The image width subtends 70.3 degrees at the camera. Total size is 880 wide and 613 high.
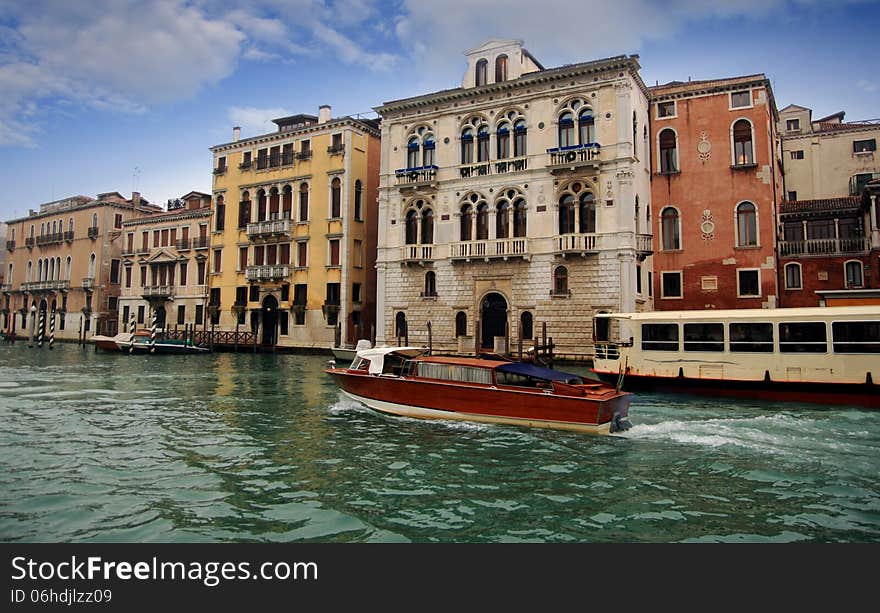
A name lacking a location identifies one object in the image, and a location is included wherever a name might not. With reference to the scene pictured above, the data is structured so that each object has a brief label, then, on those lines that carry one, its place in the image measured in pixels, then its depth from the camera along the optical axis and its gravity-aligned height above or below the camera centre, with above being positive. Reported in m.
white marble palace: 23.12 +5.46
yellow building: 30.77 +5.58
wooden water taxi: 9.95 -0.90
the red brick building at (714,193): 23.45 +5.67
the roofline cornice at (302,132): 30.98 +10.84
